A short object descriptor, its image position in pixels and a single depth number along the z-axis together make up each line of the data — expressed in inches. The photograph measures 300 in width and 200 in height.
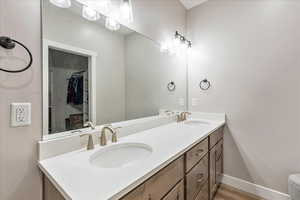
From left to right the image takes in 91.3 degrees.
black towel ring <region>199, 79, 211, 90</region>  82.6
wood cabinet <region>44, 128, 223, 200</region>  28.7
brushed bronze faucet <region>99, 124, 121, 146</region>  41.6
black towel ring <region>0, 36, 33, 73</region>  27.6
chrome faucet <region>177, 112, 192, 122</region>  80.7
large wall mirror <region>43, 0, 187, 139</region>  36.0
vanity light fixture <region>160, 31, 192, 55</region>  76.6
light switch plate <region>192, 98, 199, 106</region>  86.5
